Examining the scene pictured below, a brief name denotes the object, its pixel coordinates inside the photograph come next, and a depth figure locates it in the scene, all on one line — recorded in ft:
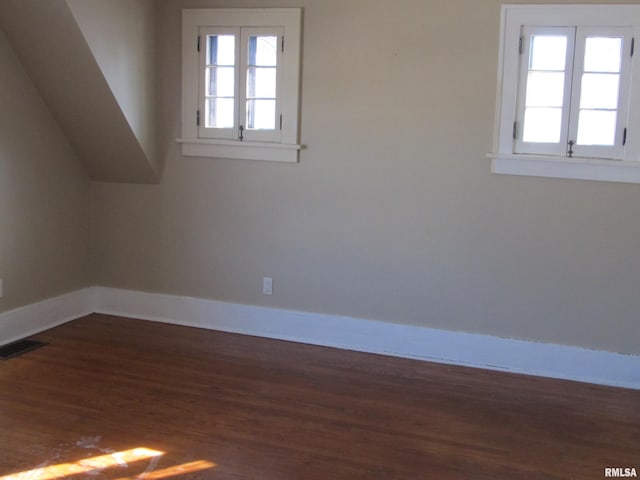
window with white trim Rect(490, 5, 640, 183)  11.66
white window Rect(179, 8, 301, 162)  13.52
